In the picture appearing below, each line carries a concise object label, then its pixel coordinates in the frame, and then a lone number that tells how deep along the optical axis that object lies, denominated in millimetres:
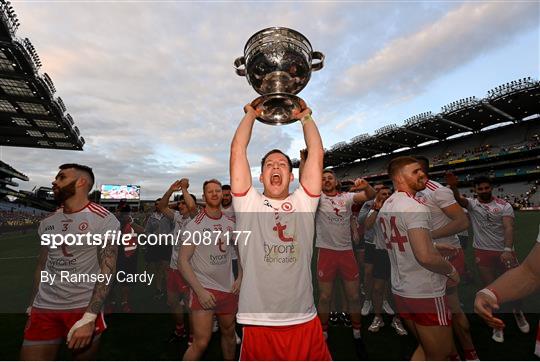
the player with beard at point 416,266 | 2697
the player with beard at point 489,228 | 5211
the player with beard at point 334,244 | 4547
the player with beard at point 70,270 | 2734
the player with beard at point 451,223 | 3453
